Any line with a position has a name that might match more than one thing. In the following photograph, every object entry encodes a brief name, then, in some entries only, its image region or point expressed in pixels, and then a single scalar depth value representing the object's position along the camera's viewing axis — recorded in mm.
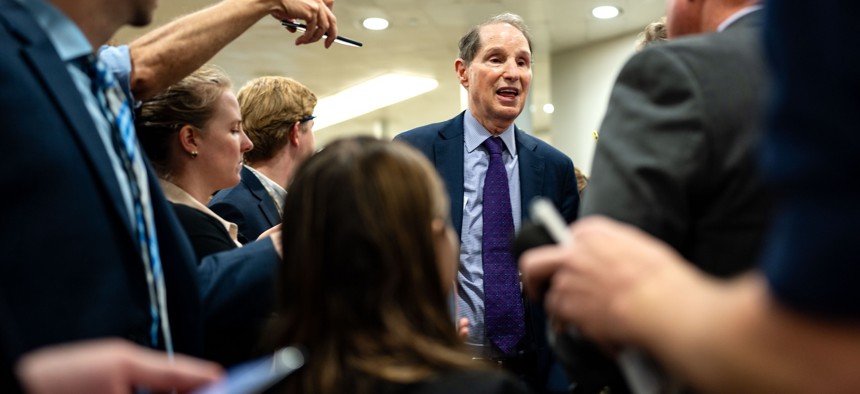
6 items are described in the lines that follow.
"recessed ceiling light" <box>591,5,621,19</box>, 7094
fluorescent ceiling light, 10828
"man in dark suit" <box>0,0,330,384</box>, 1104
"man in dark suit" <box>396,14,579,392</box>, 2775
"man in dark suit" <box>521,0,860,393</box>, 472
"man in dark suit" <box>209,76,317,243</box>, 3154
